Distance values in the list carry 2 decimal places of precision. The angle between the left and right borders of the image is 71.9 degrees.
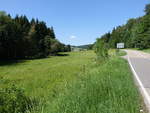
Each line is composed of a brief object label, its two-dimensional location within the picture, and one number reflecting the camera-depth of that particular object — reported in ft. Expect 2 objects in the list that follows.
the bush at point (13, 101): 10.54
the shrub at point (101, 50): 48.22
